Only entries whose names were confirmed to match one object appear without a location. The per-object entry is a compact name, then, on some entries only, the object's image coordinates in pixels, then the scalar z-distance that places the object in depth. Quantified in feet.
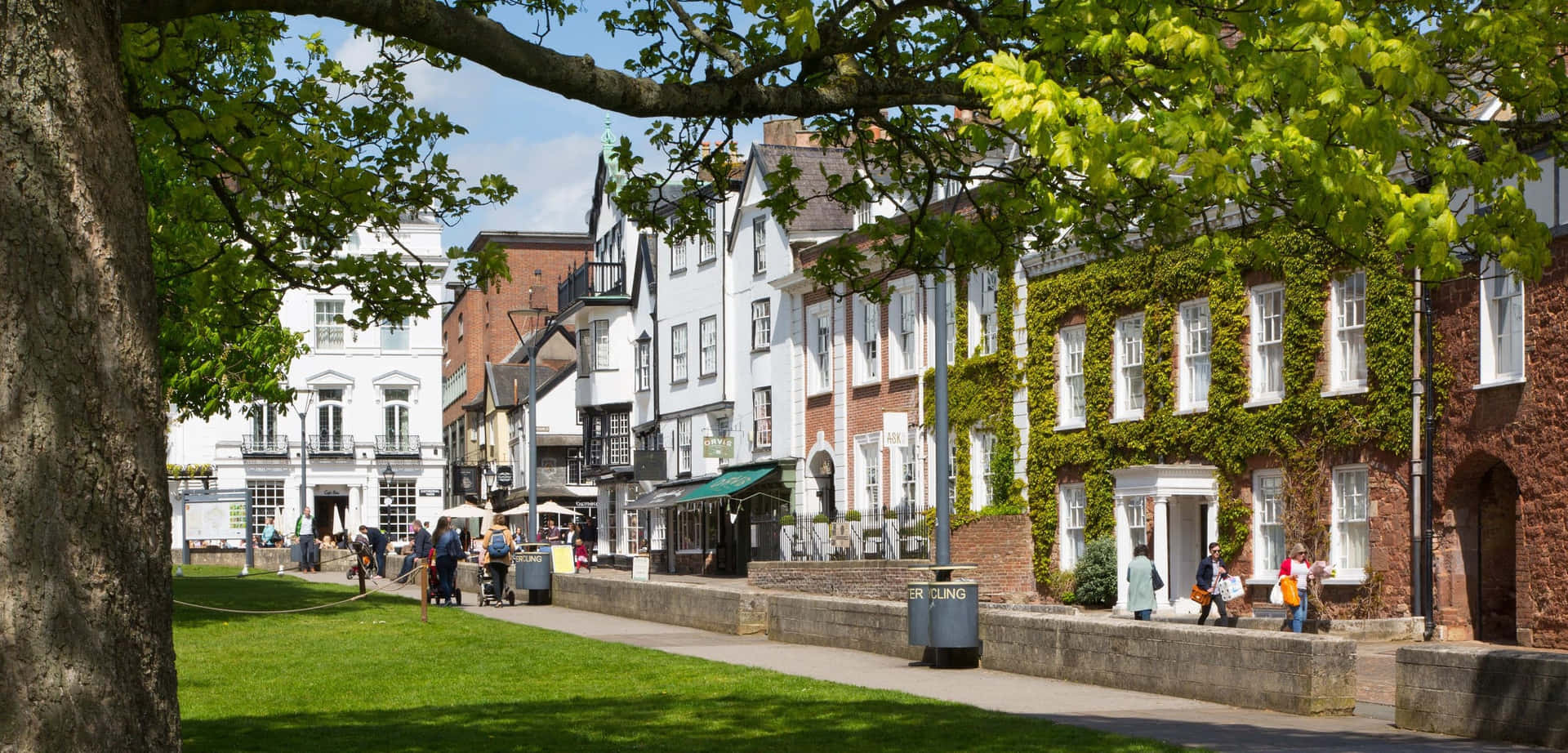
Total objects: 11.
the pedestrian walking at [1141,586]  95.81
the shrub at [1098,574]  117.70
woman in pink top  94.58
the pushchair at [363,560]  138.67
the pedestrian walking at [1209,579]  95.66
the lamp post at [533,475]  161.27
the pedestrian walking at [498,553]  119.34
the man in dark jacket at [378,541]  191.83
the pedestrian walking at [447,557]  119.85
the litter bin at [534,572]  122.21
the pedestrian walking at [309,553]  199.52
